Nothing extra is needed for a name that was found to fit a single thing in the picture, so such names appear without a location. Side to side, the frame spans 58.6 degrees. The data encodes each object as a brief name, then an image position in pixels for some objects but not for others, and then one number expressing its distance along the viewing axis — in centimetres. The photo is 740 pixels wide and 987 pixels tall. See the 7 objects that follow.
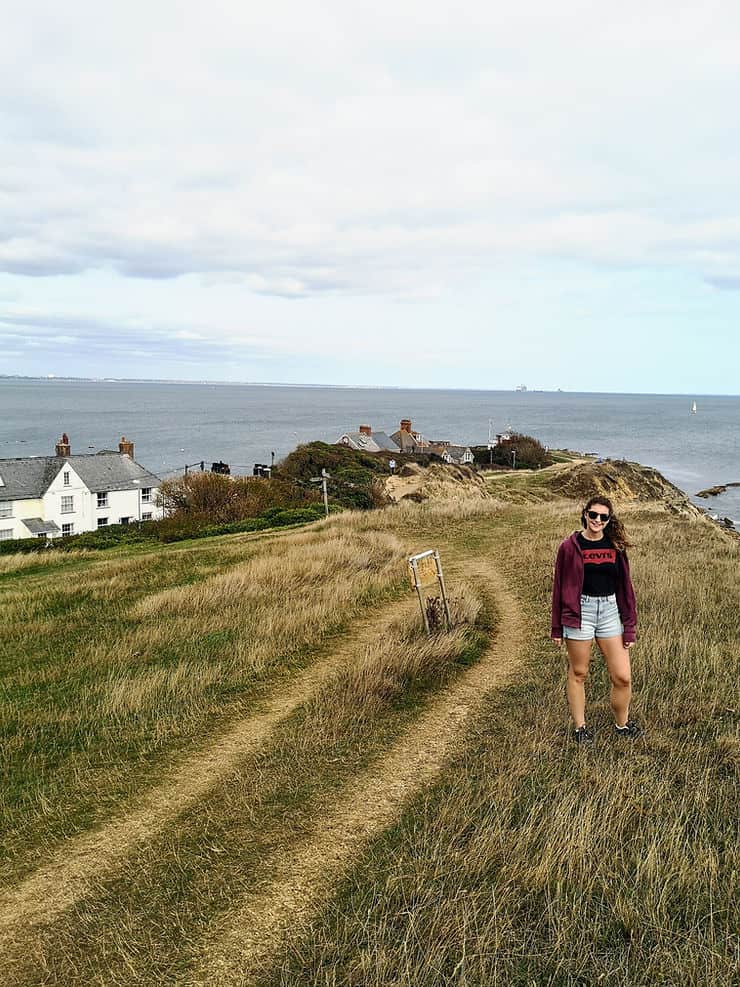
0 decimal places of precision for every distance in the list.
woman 602
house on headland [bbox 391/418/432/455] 7475
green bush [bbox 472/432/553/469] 7306
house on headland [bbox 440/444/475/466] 7100
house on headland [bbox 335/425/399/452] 6699
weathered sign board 952
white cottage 4422
